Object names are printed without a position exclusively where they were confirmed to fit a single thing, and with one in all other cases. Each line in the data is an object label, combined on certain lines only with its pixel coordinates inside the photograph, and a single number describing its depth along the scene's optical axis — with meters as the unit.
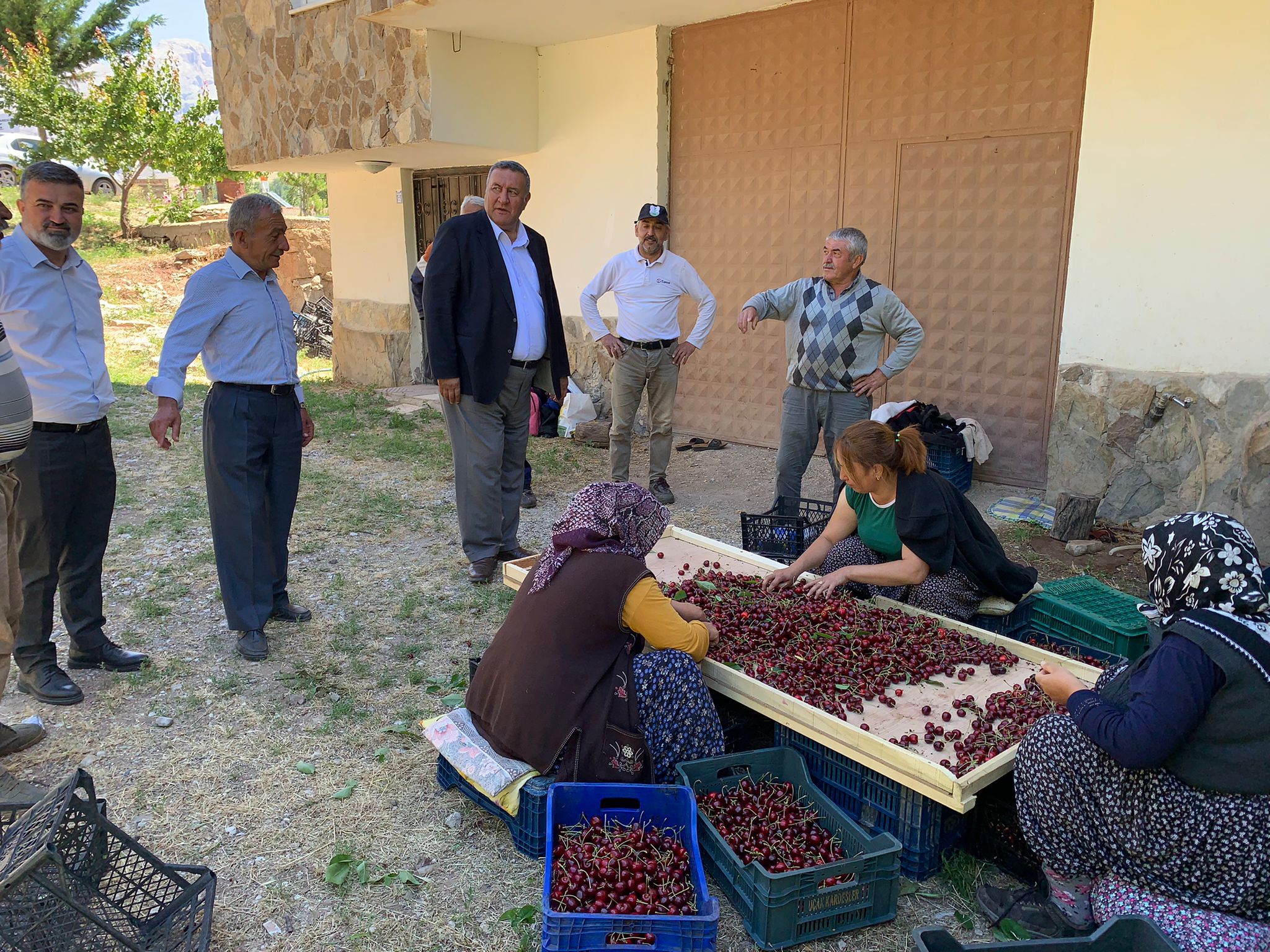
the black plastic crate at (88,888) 2.16
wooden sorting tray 2.56
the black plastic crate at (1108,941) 2.01
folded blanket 2.87
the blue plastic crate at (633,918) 2.29
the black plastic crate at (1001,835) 2.75
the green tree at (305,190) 31.64
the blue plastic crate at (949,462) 6.51
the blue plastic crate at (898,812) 2.75
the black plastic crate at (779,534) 4.76
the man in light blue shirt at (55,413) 3.66
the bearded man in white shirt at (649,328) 6.57
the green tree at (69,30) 24.45
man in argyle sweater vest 5.38
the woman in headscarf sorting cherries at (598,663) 2.80
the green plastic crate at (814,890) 2.47
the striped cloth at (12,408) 3.00
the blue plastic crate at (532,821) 2.82
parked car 21.77
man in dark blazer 4.98
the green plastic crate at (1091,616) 3.63
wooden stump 5.80
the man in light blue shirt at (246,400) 3.96
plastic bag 8.90
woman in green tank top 3.70
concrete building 5.54
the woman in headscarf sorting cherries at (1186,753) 2.16
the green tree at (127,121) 20.86
